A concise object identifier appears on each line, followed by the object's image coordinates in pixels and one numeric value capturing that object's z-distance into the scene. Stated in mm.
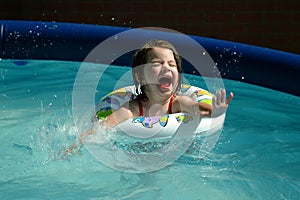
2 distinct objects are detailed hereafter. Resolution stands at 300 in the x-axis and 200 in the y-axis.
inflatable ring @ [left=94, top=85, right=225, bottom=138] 6570
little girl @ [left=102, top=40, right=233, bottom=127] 6742
